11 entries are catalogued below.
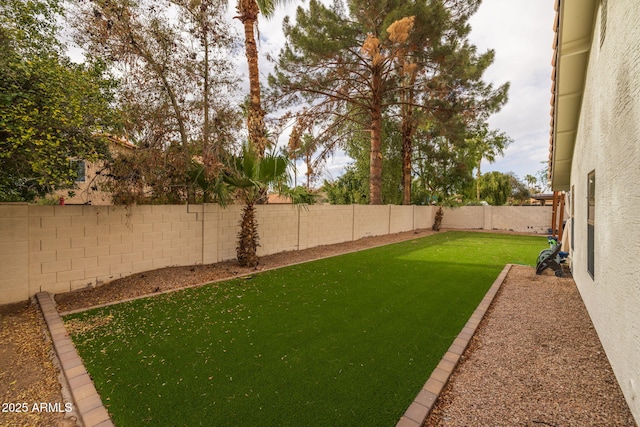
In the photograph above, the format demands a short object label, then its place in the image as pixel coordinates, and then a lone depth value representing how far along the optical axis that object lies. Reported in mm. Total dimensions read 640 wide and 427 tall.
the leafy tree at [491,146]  31297
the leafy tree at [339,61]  11961
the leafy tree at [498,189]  26078
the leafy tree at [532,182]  48562
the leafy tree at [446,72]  12078
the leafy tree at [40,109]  3416
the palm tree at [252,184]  6418
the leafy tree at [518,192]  34125
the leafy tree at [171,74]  5340
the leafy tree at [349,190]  22156
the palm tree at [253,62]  7361
